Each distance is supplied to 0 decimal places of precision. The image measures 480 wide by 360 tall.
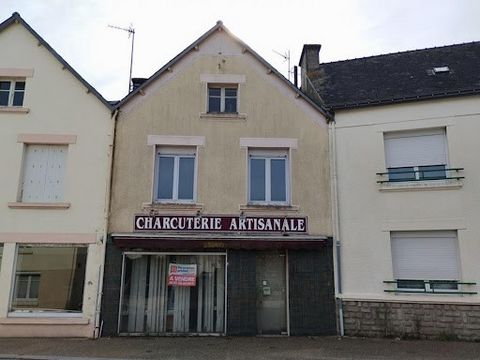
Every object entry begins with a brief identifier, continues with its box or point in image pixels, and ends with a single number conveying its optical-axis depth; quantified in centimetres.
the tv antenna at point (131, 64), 1496
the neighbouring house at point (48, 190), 1084
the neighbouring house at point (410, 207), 1034
